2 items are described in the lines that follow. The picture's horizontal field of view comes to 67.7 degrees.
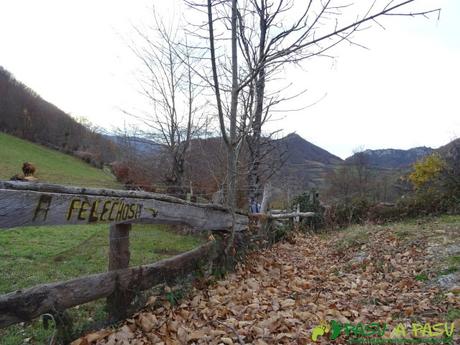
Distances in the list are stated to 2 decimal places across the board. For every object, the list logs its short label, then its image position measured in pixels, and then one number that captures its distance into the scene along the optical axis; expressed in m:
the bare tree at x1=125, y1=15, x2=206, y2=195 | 12.17
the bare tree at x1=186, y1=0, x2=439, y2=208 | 4.41
